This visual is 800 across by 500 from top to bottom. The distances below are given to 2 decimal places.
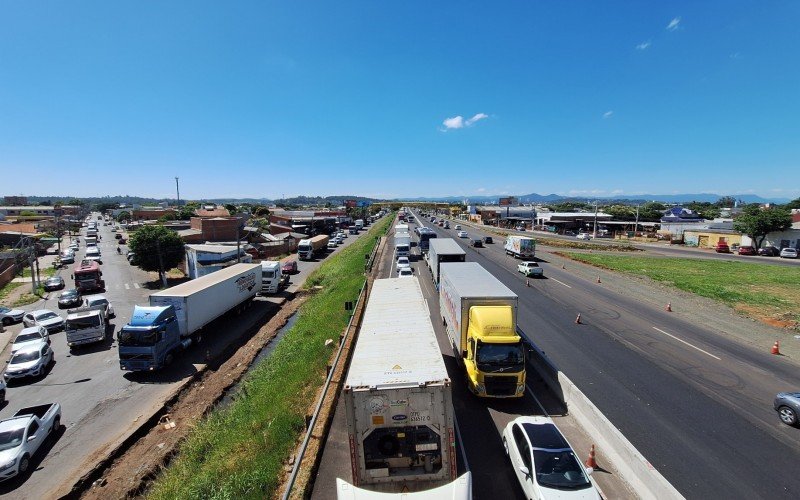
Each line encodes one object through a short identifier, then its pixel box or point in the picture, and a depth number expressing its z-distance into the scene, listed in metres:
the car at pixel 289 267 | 46.55
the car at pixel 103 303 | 28.39
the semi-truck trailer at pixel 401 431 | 8.76
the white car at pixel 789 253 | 51.06
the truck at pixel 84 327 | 22.55
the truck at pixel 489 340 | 13.52
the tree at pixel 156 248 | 40.62
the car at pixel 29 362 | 19.06
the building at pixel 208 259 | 37.91
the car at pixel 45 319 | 27.28
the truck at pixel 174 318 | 19.41
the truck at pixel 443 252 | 28.48
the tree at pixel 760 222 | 52.84
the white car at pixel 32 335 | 22.15
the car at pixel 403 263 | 38.68
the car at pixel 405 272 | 35.75
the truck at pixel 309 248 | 58.31
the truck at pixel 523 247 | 47.97
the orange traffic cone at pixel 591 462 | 10.49
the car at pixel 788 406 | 12.66
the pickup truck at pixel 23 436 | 12.31
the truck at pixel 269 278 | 37.38
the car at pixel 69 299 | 33.59
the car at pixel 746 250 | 56.12
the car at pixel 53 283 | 40.81
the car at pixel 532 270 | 38.12
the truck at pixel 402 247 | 48.34
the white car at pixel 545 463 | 8.64
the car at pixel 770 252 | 54.09
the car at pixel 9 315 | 29.61
